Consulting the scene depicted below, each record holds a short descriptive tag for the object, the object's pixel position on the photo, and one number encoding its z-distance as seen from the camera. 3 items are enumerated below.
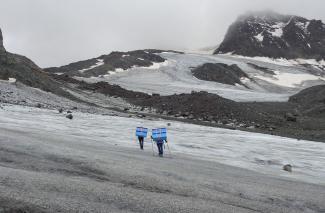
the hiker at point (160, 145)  14.78
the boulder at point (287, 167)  16.02
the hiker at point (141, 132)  15.87
